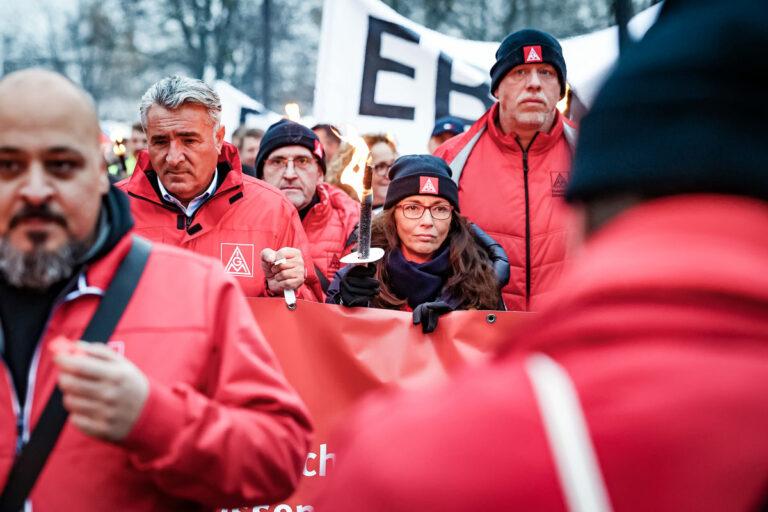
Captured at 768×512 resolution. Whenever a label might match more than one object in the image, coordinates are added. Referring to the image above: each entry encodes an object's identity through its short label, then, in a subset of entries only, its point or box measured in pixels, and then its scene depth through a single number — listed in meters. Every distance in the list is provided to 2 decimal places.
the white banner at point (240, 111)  12.22
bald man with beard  2.24
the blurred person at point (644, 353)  1.01
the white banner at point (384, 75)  8.02
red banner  4.35
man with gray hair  4.74
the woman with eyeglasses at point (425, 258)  4.57
